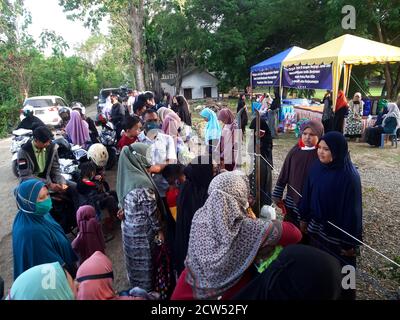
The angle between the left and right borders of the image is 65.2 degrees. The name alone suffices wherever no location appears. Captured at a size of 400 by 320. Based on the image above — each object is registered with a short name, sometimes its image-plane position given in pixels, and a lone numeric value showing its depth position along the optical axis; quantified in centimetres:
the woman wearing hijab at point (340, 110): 902
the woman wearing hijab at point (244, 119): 790
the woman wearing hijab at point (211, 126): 579
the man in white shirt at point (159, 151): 347
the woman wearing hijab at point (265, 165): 416
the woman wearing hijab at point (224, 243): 182
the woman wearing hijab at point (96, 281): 186
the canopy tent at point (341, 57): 904
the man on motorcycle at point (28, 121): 711
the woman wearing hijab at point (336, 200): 254
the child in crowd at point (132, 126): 423
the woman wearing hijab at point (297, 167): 327
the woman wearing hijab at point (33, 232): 244
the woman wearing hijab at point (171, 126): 494
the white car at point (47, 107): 1345
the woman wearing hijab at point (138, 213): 269
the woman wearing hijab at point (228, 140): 422
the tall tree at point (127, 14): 1898
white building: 3931
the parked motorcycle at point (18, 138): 691
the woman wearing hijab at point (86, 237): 333
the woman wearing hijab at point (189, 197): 255
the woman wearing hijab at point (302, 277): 139
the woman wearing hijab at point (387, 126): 913
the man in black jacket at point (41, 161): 412
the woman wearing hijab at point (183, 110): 834
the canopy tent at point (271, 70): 1274
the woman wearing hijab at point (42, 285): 157
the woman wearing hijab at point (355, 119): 1030
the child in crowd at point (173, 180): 313
